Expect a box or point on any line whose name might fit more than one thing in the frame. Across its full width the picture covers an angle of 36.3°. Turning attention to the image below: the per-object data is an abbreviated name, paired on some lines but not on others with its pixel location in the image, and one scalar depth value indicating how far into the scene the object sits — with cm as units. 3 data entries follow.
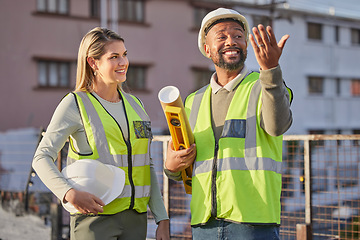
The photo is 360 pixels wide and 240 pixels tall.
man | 271
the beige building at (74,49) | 1959
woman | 298
